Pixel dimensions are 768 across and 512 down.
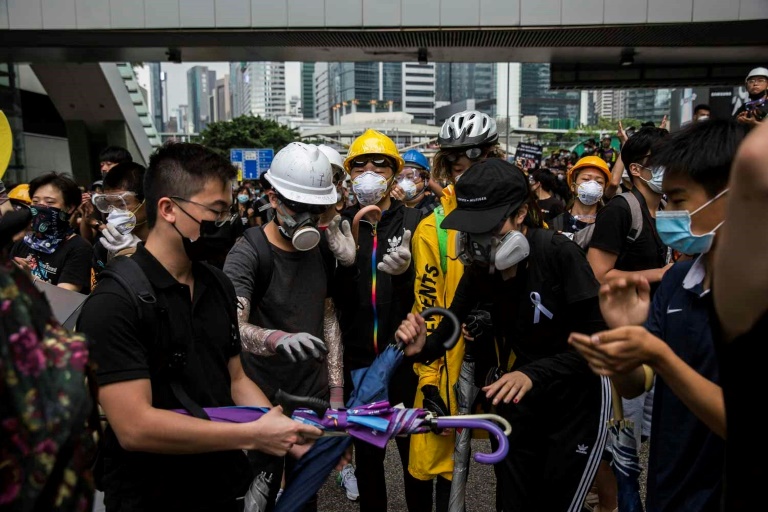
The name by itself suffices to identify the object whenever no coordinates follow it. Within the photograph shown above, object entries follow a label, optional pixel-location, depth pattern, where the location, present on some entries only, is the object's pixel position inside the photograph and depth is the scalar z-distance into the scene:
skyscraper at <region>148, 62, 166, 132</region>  162.62
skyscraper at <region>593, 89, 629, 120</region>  161.27
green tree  60.56
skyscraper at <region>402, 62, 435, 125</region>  179.12
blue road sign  23.53
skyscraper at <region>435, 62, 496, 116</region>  193.75
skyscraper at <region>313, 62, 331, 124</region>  186.12
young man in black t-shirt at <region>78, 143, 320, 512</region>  2.22
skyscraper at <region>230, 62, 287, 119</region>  190.50
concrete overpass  12.48
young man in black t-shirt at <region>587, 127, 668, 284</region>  4.22
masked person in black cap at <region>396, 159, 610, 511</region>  3.12
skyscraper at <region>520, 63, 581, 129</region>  171.73
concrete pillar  26.78
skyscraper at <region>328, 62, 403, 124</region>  168.16
